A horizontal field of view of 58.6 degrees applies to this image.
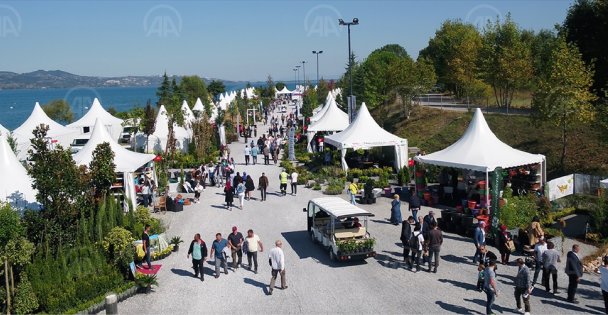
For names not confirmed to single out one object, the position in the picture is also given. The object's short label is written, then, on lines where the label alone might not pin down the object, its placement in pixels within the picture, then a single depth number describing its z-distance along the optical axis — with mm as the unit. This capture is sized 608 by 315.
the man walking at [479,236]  13641
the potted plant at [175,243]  15695
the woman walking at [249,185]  22016
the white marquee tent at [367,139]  25812
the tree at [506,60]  34688
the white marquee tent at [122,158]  19969
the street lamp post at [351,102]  30906
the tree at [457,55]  43625
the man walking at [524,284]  10594
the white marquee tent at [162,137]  33969
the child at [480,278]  11609
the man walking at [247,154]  30766
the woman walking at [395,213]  17750
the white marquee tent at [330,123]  34219
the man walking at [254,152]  30875
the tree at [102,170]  15758
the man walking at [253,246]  13586
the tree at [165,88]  73788
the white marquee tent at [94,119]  39062
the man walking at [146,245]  13773
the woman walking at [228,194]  20344
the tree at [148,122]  32406
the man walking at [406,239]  13773
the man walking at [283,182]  22562
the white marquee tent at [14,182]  16000
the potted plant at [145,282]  12497
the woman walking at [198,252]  13125
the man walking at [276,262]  12133
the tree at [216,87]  109688
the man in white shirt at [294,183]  22672
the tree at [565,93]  23516
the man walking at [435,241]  13094
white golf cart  13719
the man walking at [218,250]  13438
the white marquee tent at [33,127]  32431
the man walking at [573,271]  11117
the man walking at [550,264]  11672
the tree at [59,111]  54969
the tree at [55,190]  13906
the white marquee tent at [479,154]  19208
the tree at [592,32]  32094
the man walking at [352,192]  20188
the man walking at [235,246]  13938
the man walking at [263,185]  21953
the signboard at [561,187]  19203
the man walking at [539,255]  12009
